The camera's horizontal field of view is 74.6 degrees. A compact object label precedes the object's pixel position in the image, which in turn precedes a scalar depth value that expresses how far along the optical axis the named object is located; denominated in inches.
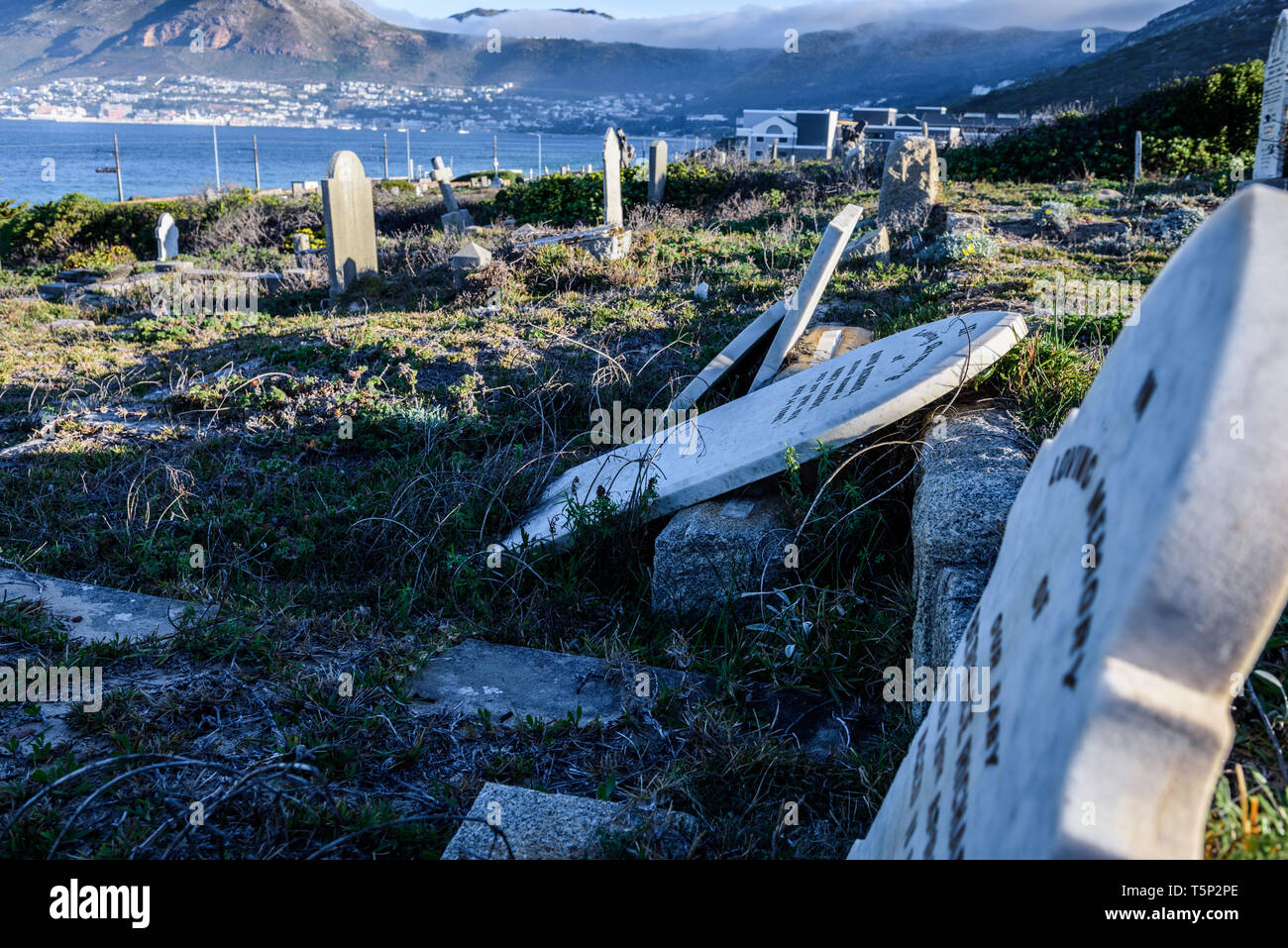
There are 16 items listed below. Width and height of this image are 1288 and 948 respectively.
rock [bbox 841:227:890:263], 382.6
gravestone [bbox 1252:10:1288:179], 447.5
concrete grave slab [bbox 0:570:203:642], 140.9
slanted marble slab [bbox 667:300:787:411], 232.5
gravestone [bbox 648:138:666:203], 728.3
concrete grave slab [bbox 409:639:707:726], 120.6
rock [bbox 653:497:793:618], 146.9
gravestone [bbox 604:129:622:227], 558.3
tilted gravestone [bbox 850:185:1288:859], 34.1
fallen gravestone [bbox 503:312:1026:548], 146.7
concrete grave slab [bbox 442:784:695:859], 83.1
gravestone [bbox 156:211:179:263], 730.8
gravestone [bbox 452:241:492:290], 431.3
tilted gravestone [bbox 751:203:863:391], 217.6
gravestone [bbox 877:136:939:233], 454.3
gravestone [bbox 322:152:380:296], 476.7
